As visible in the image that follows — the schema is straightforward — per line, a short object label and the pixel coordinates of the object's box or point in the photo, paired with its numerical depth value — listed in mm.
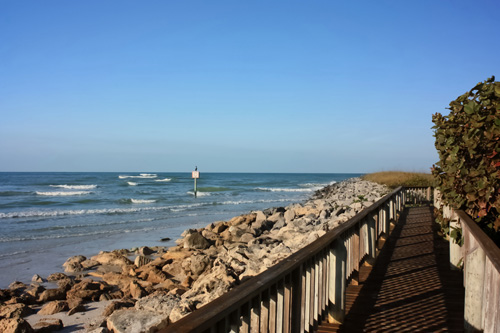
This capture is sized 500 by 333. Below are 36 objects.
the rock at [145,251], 12885
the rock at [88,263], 11109
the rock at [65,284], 8584
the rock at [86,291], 8102
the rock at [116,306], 7012
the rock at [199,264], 9734
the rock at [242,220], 17062
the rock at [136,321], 5672
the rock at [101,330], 5545
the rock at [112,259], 11305
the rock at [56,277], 9734
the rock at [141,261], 10961
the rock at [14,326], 5749
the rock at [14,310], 6625
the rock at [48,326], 6272
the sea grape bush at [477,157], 4232
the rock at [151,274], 9570
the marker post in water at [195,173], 43466
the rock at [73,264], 10805
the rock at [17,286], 8961
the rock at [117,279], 9400
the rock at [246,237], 13948
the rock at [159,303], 6127
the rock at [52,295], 8039
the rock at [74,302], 7485
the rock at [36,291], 8156
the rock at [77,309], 7240
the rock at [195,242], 12844
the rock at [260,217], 16431
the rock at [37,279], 9648
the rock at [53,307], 7312
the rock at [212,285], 6286
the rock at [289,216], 16272
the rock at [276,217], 16870
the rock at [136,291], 8257
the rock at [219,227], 15891
